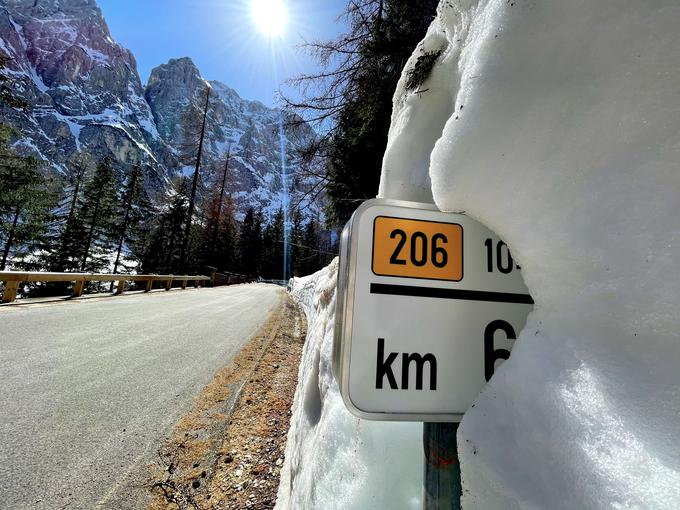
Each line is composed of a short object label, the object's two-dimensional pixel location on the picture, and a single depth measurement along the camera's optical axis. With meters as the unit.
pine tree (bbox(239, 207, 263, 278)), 52.78
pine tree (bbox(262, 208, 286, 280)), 55.38
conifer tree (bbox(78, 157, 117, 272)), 27.81
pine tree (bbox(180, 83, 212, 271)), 24.10
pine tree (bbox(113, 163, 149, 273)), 31.64
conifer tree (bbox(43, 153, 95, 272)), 24.52
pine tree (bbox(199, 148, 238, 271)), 35.50
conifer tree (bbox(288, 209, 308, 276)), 48.90
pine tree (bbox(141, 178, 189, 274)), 32.88
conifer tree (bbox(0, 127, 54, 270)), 18.78
